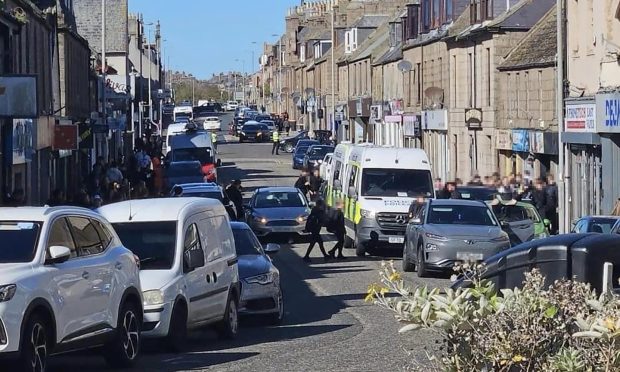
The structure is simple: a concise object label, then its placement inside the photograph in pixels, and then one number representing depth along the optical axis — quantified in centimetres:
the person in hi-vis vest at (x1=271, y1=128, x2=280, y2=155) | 8656
